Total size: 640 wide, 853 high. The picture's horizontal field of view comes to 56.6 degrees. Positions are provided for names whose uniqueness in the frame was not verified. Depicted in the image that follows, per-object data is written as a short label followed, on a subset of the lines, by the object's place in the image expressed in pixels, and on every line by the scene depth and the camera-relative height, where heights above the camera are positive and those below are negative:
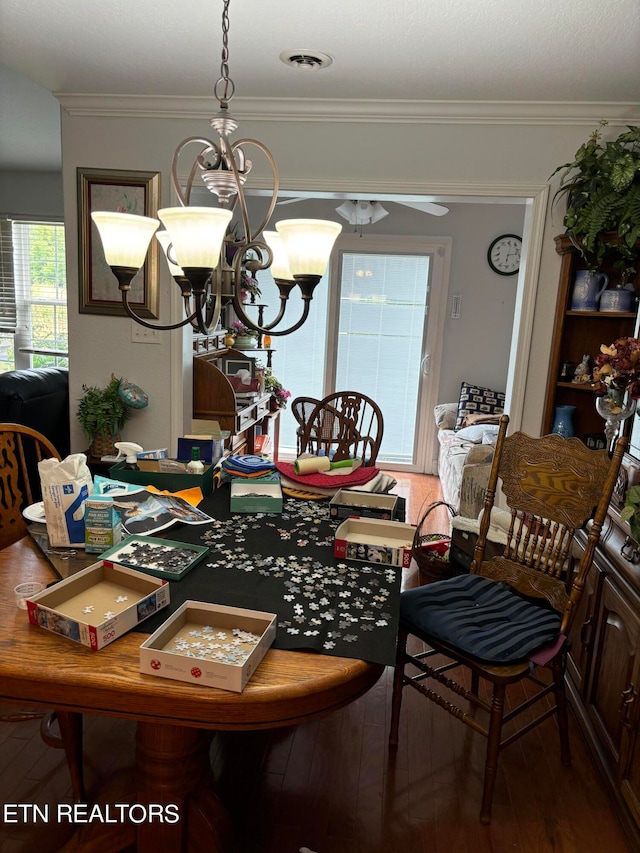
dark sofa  3.31 -0.53
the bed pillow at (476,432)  4.66 -0.79
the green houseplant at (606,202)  2.52 +0.60
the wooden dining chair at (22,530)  1.64 -0.73
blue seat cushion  1.71 -0.88
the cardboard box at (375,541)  1.63 -0.61
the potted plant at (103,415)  3.37 -0.58
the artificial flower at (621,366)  1.93 -0.09
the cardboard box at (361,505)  1.87 -0.58
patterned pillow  5.31 -0.62
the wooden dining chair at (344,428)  3.30 -0.58
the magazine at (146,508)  1.74 -0.59
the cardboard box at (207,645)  1.10 -0.64
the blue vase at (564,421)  3.02 -0.42
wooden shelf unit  1.70 -1.02
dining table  1.11 -0.67
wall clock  5.41 +0.72
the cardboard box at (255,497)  1.95 -0.58
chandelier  1.41 +0.19
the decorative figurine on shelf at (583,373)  3.00 -0.17
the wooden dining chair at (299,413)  3.44 -0.54
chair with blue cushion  1.71 -0.87
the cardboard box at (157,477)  2.04 -0.55
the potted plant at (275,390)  5.07 -0.58
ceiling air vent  2.45 +1.09
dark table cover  1.28 -0.64
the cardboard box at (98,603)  1.20 -0.63
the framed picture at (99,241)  3.27 +0.39
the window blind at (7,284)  6.05 +0.22
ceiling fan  4.69 +0.91
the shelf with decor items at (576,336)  2.96 +0.01
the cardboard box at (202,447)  2.21 -0.48
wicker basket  3.20 -1.23
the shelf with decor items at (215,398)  3.67 -0.49
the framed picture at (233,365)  4.34 -0.33
